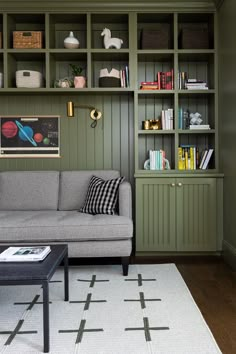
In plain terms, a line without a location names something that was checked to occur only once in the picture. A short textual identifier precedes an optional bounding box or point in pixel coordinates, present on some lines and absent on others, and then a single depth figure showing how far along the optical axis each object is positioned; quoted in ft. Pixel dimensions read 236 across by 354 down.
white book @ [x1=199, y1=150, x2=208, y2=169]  13.32
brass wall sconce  14.14
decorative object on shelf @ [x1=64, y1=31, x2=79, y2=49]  13.16
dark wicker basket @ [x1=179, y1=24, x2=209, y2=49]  13.23
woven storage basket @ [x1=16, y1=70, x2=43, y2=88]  13.12
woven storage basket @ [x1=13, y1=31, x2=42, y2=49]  13.16
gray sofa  10.49
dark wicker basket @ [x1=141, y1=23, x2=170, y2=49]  13.30
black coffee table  6.18
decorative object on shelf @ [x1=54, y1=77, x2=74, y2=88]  13.30
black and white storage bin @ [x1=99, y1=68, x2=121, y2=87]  13.19
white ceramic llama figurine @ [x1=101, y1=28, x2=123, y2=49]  13.20
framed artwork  14.16
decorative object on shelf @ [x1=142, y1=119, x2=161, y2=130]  13.62
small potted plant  13.26
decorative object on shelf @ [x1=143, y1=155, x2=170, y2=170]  13.38
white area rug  6.41
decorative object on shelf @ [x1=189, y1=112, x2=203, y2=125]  13.61
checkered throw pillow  11.65
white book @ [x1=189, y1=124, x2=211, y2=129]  13.33
